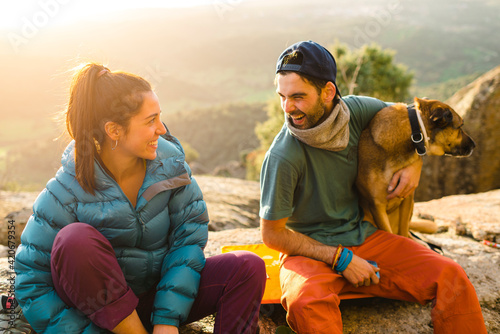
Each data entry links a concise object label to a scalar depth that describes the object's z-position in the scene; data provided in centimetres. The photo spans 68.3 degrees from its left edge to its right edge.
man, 242
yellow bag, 278
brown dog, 317
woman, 197
